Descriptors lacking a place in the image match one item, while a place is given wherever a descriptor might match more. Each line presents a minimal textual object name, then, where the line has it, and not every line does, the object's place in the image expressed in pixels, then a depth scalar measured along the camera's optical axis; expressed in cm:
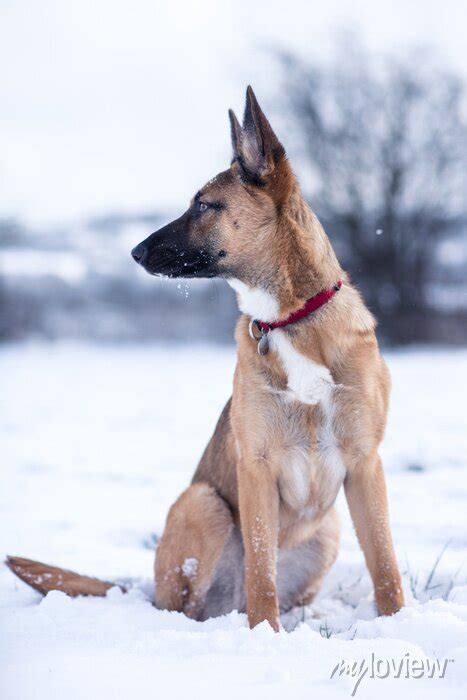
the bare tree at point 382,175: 1286
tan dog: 296
